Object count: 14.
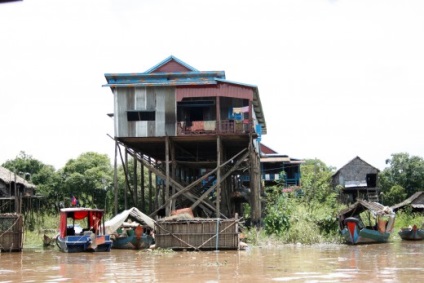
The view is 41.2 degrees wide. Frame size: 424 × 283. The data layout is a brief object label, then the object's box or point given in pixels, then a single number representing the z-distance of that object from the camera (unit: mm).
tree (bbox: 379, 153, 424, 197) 52594
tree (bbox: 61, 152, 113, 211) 42219
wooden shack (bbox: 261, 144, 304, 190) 49281
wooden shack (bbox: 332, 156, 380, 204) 53969
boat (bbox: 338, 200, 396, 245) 24719
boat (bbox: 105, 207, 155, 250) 23234
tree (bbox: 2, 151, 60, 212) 42906
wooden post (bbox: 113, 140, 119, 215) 26422
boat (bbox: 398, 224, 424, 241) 28984
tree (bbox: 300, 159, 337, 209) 33281
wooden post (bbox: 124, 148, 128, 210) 27598
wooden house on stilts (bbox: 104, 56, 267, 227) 26219
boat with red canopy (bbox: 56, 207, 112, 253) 21703
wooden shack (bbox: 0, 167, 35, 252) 22547
